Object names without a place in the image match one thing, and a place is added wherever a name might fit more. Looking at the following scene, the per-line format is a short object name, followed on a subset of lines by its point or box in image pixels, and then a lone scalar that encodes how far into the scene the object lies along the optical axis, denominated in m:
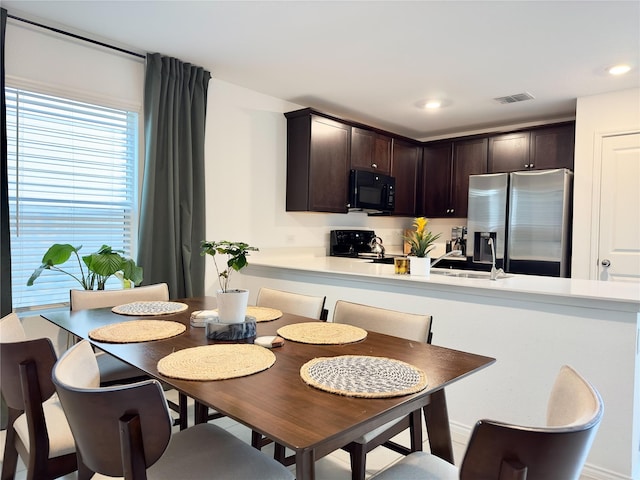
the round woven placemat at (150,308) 1.98
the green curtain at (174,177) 2.92
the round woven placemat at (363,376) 1.08
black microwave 4.21
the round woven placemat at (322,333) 1.56
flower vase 2.60
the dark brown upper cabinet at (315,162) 3.86
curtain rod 2.45
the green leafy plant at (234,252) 1.54
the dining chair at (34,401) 1.25
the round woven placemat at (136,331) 1.53
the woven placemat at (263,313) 1.91
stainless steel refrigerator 3.76
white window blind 2.51
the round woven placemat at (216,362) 1.18
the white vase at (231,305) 1.55
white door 3.47
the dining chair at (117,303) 2.10
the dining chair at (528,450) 0.76
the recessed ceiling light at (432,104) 3.91
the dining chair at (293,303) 2.16
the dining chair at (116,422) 0.92
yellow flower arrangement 2.56
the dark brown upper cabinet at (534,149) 4.04
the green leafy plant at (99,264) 2.38
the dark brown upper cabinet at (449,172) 4.71
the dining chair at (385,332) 1.55
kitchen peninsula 1.90
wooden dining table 0.90
